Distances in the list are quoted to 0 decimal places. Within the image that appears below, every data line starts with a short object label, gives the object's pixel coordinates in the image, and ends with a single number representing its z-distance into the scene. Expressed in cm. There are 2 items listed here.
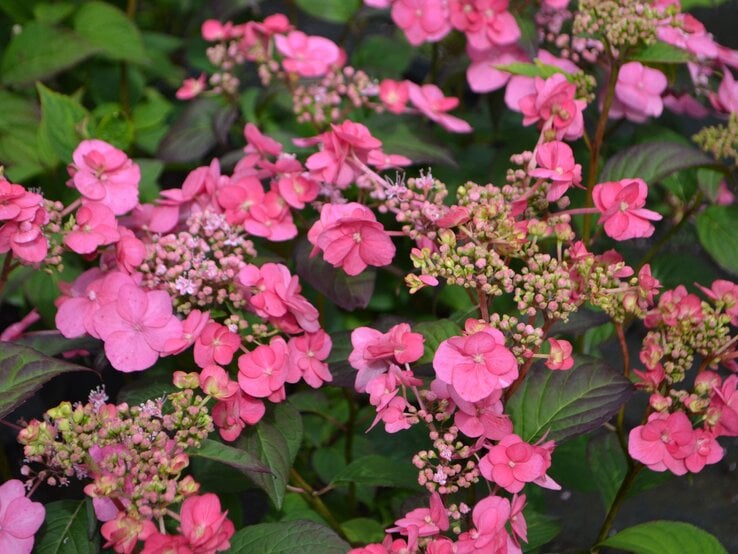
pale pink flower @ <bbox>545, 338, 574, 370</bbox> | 70
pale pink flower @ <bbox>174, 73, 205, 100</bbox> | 92
